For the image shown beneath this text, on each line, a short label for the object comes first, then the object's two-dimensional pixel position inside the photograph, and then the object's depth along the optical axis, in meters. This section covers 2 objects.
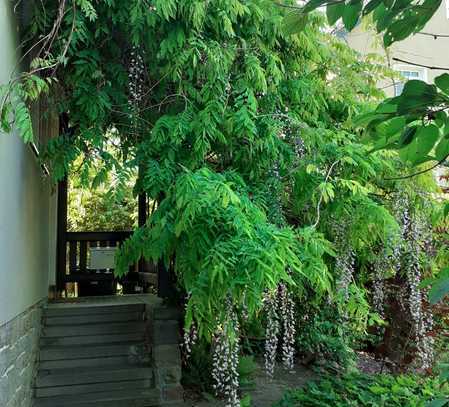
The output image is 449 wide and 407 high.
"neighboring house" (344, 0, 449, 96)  9.43
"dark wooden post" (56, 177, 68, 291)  7.09
